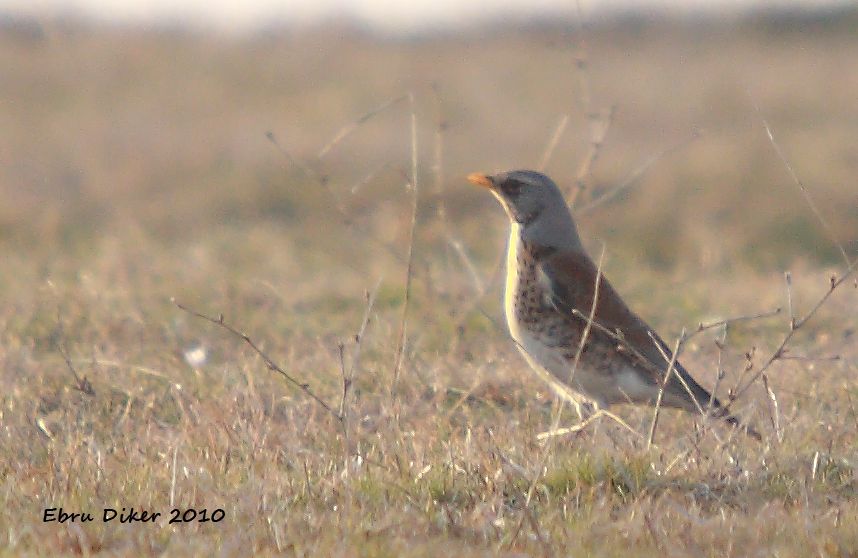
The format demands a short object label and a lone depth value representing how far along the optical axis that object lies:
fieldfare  11.12
